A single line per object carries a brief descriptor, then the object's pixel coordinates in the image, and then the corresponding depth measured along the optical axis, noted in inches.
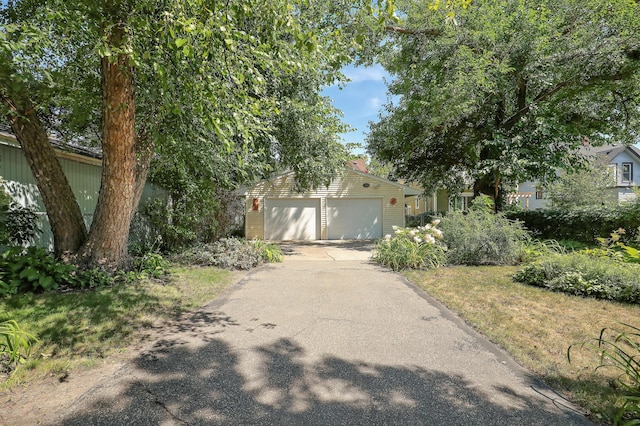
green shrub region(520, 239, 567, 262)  316.8
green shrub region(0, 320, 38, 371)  112.0
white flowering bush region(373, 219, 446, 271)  324.5
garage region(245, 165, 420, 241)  649.0
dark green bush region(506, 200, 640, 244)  378.0
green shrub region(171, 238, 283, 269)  315.3
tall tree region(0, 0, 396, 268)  137.9
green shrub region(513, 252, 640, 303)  213.3
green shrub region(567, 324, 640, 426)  86.7
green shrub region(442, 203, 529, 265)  337.1
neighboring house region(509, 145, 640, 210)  909.8
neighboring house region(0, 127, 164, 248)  235.6
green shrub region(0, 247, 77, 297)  186.1
